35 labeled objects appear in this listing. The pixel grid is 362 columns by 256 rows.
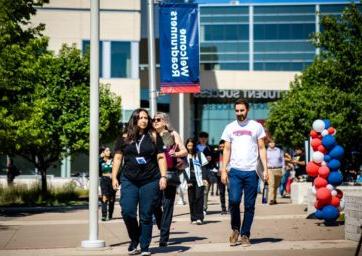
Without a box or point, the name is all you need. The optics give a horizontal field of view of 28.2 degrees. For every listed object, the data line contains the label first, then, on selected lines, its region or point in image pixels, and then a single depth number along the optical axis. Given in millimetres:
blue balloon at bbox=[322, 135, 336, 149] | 13242
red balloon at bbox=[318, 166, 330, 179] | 12961
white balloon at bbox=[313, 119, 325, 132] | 13625
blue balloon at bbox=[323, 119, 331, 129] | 13777
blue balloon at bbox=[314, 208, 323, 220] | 12406
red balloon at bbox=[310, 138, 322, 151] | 13523
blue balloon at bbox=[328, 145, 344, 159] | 13102
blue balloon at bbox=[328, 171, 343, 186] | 12859
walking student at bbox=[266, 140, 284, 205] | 19005
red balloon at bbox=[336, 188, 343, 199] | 12716
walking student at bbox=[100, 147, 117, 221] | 15047
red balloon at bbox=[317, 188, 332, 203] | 12500
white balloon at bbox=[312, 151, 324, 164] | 13188
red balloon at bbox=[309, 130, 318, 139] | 13842
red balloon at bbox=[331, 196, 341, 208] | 12531
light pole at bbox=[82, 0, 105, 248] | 9789
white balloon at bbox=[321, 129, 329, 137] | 13627
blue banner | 18484
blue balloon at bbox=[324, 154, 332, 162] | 13172
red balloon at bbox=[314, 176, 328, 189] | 12898
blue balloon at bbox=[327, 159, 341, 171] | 12977
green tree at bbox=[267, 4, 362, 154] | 23094
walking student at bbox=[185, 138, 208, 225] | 13164
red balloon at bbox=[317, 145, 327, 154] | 13367
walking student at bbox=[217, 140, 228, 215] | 15749
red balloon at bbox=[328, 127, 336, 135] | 13737
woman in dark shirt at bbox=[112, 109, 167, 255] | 8680
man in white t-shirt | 9531
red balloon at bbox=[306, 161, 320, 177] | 13227
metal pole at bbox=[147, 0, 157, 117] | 15734
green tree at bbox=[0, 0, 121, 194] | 17344
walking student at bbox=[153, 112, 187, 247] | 9773
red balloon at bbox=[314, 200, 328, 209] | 12500
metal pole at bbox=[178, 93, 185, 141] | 26531
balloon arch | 12487
